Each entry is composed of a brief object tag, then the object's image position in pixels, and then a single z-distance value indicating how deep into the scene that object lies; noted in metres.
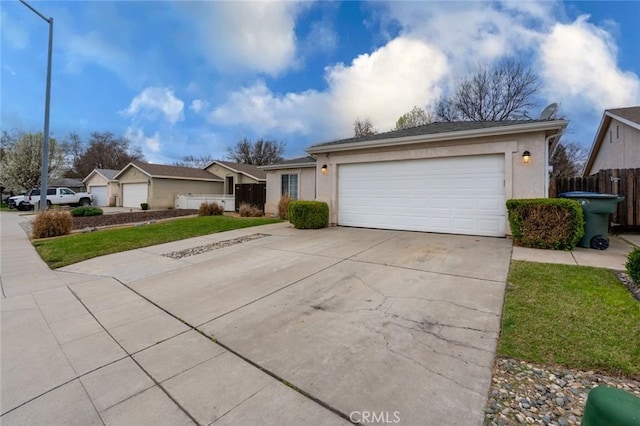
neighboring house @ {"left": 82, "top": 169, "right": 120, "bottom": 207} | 26.47
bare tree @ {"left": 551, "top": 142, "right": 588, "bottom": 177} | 26.79
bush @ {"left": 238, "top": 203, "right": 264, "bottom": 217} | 15.95
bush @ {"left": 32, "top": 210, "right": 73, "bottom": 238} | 10.32
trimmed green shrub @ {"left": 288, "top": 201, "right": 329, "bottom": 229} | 10.10
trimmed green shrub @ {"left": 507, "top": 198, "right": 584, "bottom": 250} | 6.22
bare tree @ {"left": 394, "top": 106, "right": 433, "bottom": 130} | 25.73
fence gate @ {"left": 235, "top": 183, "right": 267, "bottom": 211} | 17.53
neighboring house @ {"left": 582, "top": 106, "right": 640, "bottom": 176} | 11.35
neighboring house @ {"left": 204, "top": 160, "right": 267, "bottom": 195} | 23.28
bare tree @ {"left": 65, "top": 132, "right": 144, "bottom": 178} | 43.88
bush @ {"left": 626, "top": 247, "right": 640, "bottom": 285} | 3.80
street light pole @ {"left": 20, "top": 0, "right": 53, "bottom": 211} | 10.98
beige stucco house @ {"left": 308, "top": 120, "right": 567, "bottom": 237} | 7.49
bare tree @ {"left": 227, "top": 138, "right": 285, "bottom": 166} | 38.34
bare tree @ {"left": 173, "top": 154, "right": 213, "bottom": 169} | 48.09
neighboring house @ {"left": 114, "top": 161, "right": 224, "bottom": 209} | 22.53
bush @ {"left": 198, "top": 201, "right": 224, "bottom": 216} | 16.22
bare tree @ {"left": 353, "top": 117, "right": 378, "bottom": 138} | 29.77
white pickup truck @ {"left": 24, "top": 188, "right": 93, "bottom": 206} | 22.61
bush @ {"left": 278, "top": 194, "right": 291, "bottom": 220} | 13.95
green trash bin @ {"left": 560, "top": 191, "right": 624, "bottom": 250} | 6.29
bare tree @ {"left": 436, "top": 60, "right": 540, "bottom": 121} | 21.88
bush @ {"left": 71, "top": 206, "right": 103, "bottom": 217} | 16.53
